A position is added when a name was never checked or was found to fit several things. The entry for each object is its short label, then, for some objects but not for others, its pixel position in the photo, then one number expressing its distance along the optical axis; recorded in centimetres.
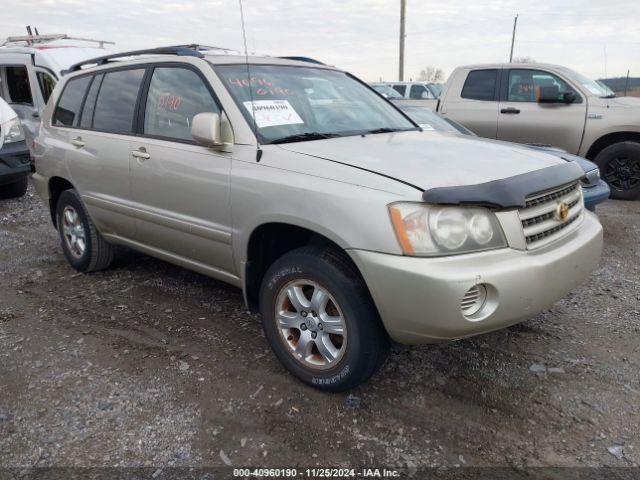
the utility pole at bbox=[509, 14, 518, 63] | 3891
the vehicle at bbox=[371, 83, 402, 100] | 1549
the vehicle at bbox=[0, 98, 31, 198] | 716
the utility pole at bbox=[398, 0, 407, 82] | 2100
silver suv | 233
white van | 890
